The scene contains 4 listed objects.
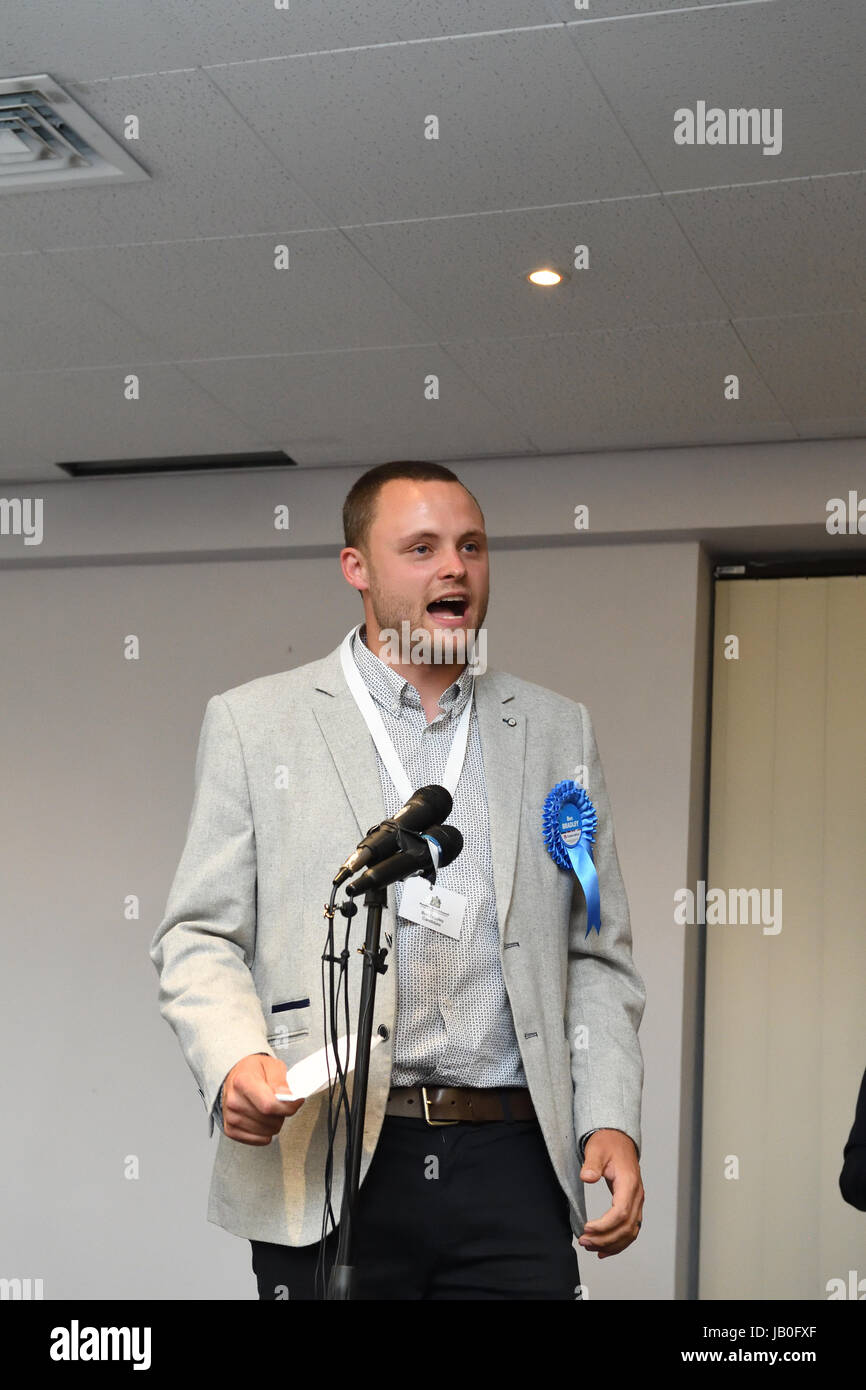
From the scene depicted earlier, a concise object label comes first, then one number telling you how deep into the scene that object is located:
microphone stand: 1.56
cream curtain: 4.78
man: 1.85
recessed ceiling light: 3.72
